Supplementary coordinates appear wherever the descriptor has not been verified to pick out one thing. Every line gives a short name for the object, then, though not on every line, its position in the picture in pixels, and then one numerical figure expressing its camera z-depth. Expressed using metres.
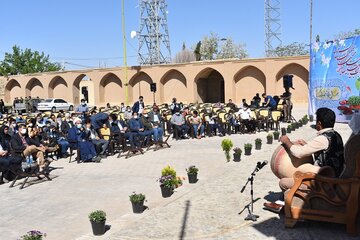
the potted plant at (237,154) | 10.75
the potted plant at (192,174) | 8.72
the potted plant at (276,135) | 14.14
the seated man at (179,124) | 15.77
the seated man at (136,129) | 13.27
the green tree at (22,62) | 60.88
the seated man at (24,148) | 10.29
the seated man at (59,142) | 12.74
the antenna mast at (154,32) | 51.62
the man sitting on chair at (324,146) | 5.09
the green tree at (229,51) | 70.31
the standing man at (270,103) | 18.75
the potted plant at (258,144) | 12.39
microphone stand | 5.84
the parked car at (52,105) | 38.48
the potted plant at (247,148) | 11.53
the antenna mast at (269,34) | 52.03
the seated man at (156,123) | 14.34
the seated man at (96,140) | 12.38
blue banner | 16.28
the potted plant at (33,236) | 4.77
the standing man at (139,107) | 17.64
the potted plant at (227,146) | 10.69
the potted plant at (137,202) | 6.65
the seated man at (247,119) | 16.52
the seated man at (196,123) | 16.02
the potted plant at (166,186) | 7.73
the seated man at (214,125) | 16.53
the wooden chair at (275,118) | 16.91
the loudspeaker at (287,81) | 19.52
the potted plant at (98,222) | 5.74
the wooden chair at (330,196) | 4.83
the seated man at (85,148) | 11.88
